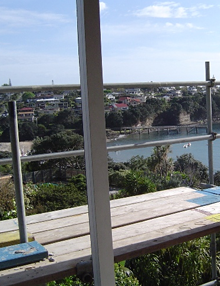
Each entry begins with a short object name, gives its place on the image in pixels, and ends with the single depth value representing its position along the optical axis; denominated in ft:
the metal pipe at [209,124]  6.89
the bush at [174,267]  13.82
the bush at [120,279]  10.21
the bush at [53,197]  8.66
